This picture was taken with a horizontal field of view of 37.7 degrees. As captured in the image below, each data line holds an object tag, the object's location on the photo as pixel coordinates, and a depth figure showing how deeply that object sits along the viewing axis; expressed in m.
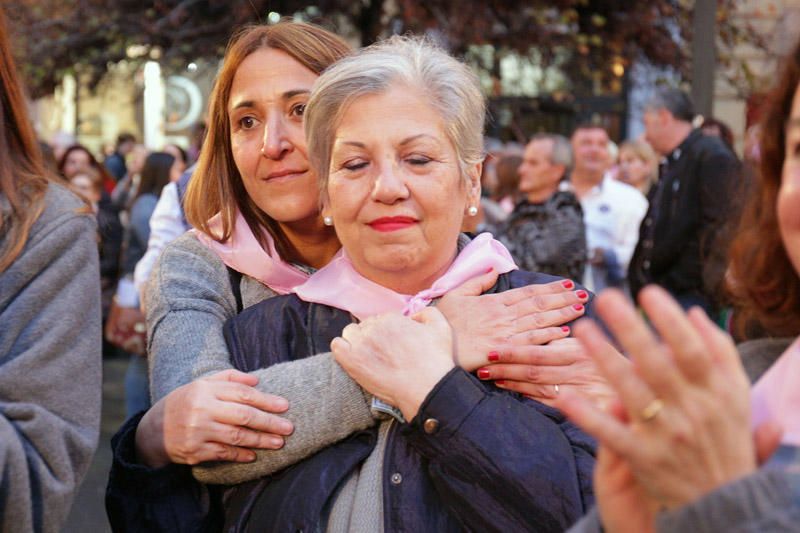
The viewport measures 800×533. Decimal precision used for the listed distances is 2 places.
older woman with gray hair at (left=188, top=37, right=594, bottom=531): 2.25
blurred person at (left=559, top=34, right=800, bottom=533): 1.32
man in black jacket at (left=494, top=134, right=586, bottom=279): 6.65
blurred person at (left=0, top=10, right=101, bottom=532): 2.40
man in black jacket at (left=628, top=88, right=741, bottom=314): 7.00
